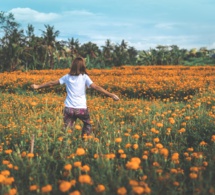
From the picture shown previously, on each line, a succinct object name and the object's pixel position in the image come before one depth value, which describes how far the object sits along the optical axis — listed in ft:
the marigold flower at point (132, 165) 7.70
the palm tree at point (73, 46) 128.88
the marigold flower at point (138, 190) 6.50
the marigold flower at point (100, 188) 6.99
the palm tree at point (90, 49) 136.67
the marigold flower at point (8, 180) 7.89
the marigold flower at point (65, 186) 6.72
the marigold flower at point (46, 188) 7.04
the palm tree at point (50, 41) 113.09
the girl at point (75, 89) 15.80
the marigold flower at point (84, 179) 7.06
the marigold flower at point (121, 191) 6.50
